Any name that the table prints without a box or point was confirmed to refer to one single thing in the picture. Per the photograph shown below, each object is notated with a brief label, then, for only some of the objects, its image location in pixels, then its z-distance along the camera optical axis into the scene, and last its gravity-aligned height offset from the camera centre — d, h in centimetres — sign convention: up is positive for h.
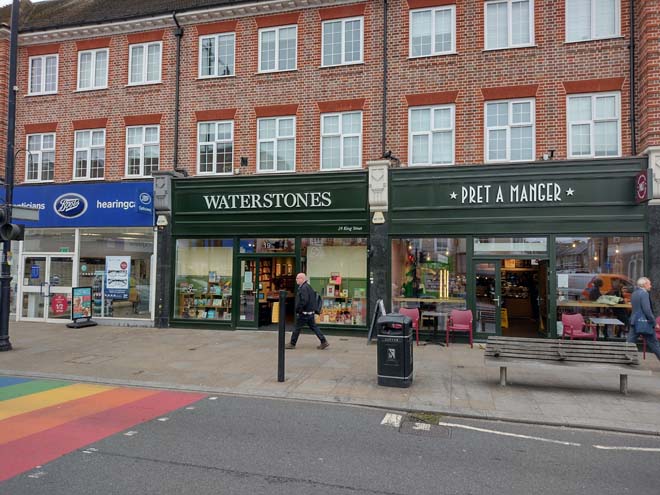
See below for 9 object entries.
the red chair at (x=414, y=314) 1192 -108
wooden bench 724 -130
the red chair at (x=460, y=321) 1150 -120
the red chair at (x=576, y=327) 1107 -129
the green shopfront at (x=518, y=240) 1134 +84
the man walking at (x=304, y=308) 1080 -89
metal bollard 793 -118
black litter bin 762 -133
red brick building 1181 +493
